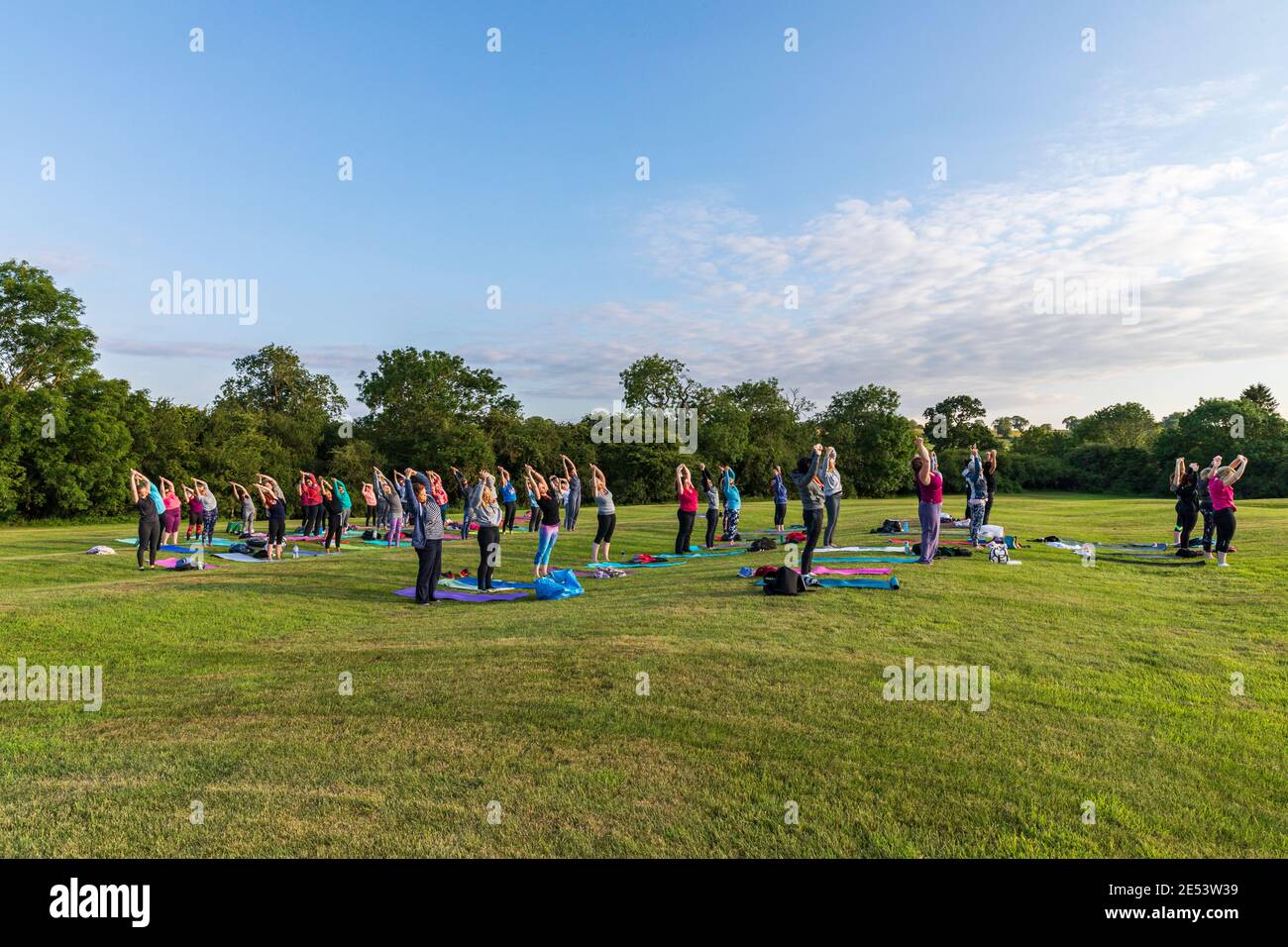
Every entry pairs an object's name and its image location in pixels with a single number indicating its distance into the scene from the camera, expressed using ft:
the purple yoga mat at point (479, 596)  45.80
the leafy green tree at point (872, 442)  233.96
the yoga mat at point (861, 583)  40.58
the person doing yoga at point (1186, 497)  59.31
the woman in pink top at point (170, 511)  69.00
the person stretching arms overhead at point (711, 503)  70.23
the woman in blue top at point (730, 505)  77.20
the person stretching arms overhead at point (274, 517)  64.24
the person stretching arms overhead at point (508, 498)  83.15
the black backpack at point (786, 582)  38.96
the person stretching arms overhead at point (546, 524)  50.26
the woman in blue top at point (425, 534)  42.11
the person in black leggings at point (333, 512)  71.67
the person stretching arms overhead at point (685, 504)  61.99
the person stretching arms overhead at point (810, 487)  44.04
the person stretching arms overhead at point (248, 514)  80.18
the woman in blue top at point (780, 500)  79.61
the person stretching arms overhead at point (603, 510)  57.62
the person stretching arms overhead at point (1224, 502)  49.70
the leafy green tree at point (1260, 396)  239.36
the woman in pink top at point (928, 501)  46.78
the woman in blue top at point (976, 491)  60.18
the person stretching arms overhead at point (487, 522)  45.77
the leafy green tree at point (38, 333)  146.92
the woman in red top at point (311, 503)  77.88
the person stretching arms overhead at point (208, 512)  73.76
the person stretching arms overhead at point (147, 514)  56.08
